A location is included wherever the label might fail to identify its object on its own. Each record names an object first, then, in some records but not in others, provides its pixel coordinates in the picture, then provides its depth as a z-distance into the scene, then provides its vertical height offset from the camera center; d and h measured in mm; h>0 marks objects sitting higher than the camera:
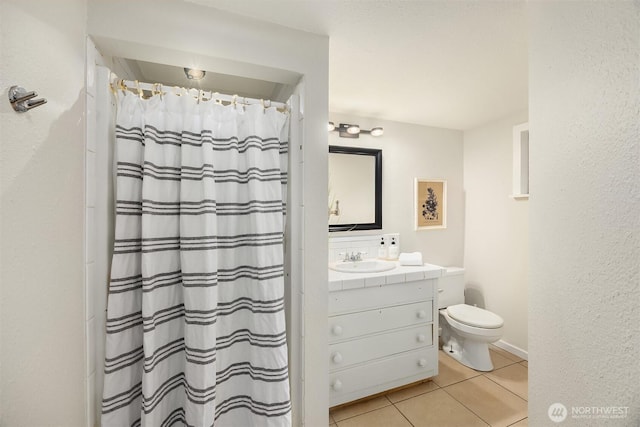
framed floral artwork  2814 +124
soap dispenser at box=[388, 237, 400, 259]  2557 -356
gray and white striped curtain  1095 -245
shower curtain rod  1125 +561
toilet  2209 -950
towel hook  617 +271
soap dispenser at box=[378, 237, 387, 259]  2578 -359
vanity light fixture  2441 +788
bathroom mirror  2441 +254
